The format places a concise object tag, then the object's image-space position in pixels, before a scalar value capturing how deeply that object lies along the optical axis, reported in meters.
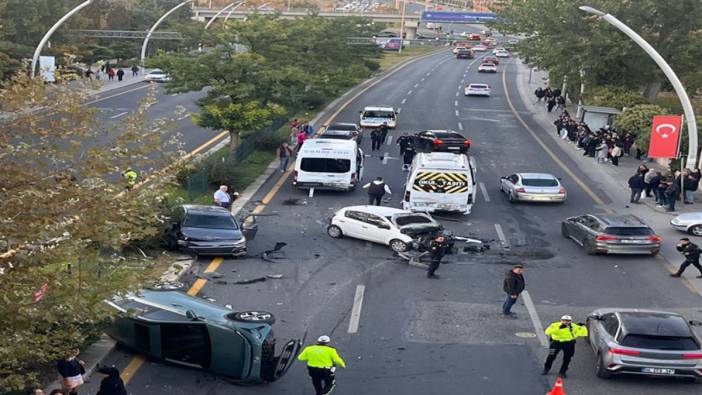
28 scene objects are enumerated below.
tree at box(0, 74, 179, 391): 10.88
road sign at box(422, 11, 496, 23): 116.19
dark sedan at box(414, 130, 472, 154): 42.84
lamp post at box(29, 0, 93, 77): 43.85
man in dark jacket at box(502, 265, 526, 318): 20.52
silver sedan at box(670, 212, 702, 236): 29.36
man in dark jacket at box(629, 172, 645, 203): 34.03
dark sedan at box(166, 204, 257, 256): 24.70
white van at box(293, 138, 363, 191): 33.72
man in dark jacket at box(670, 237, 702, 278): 24.17
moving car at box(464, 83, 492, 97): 69.44
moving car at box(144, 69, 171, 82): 70.44
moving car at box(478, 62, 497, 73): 92.06
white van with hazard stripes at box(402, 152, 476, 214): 30.59
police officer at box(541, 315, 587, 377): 17.03
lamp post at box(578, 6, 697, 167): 33.84
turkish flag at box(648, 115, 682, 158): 35.19
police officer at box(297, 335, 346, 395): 15.34
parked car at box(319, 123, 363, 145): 42.28
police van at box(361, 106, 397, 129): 51.06
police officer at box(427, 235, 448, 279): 23.83
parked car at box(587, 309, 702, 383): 16.47
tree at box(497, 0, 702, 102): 53.44
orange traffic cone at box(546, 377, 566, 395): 14.64
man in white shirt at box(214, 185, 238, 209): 29.42
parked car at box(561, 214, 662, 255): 26.14
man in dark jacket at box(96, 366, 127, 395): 13.95
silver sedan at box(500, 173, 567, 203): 33.28
